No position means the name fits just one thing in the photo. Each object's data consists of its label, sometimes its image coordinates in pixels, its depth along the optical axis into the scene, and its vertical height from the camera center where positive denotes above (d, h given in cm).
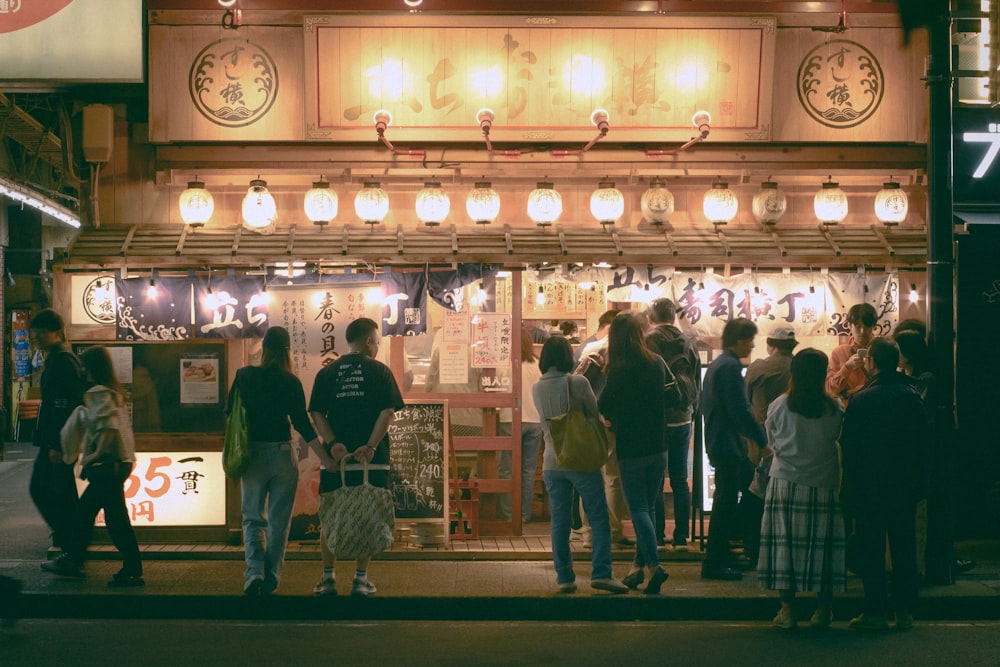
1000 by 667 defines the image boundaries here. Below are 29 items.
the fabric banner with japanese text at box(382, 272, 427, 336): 1071 +19
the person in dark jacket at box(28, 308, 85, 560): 949 -92
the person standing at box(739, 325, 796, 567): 948 -73
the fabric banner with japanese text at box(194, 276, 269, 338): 1062 +16
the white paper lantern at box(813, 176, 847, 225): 1105 +128
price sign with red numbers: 1072 -178
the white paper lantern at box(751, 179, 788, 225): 1106 +129
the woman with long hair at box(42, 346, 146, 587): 909 -121
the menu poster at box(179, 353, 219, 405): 1080 -60
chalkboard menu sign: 1073 -149
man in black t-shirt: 866 -82
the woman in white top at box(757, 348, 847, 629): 775 -137
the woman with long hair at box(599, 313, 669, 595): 871 -86
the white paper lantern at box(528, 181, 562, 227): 1073 +127
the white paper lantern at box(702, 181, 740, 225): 1098 +129
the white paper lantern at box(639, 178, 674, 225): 1095 +129
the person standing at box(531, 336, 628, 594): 871 -142
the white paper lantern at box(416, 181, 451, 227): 1071 +128
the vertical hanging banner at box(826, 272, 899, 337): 1109 +24
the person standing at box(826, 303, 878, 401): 987 -40
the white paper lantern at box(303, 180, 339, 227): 1073 +130
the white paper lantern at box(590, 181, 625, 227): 1088 +129
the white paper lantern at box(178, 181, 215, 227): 1073 +129
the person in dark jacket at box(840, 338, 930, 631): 786 -125
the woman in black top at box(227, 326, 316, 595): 872 -113
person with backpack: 1007 -79
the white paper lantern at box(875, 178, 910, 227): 1107 +126
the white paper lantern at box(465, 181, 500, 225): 1077 +129
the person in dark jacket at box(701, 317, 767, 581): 916 -106
